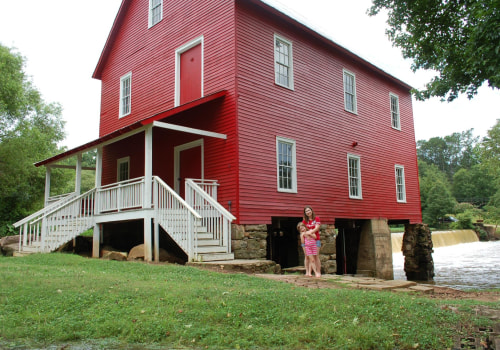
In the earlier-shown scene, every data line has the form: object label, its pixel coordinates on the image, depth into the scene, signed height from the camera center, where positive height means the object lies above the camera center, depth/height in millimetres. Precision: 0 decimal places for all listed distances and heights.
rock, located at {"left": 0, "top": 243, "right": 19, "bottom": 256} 14674 -218
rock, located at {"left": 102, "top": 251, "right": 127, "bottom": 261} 11961 -432
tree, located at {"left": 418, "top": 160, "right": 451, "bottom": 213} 63956 +9126
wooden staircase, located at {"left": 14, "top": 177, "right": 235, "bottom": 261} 10727 +540
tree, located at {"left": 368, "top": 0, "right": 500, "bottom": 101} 8836 +5104
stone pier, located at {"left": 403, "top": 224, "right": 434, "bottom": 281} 20281 -810
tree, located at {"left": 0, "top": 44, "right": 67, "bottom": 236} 23719 +5518
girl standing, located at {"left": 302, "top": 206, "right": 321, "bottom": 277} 9492 +220
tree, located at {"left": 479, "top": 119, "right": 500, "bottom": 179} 35312 +6560
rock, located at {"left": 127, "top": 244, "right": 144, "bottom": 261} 11531 -375
